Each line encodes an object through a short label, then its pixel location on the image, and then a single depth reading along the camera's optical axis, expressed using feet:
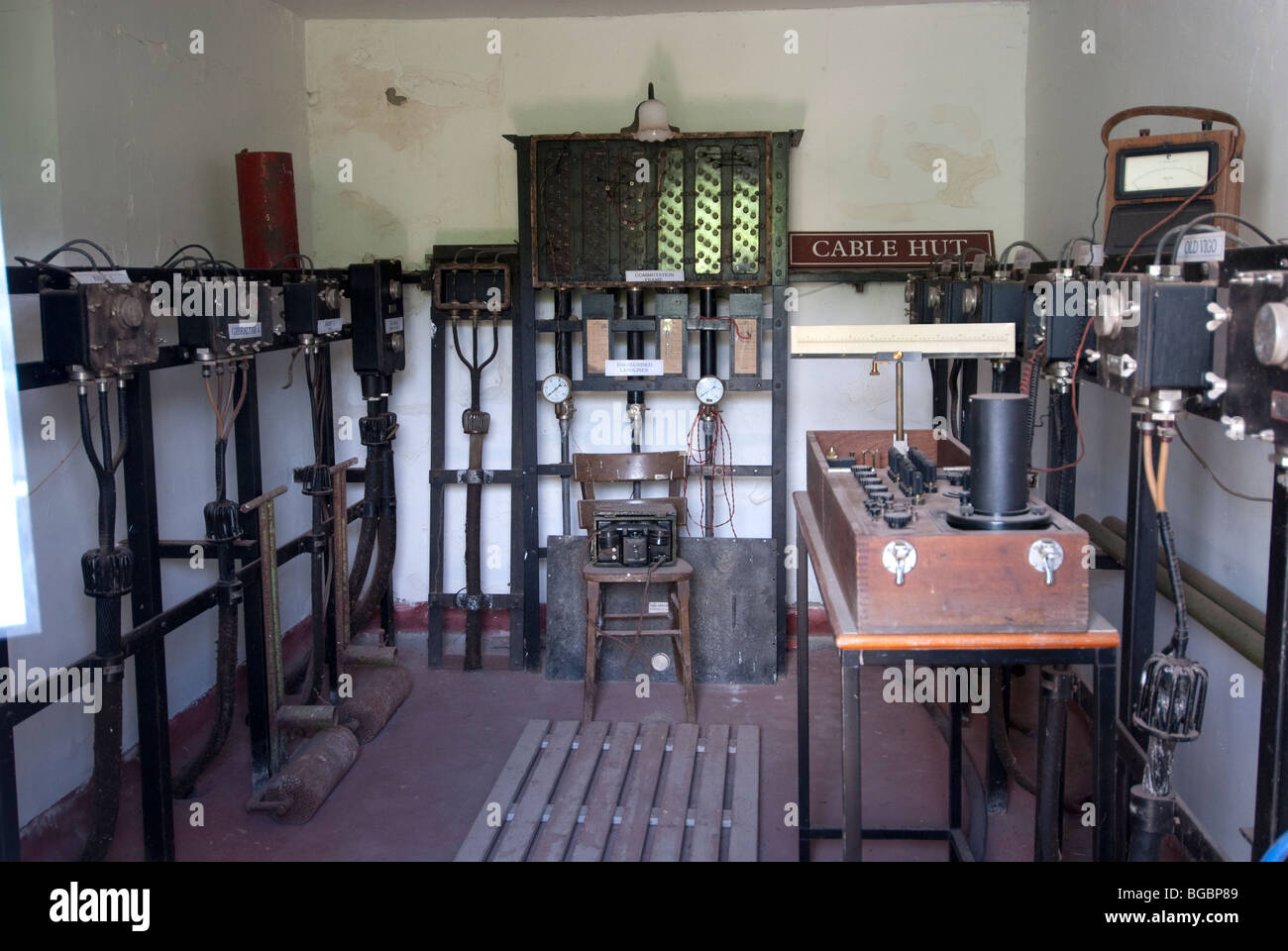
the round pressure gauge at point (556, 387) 14.57
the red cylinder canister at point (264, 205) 12.38
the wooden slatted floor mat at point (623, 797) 10.41
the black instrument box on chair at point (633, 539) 13.44
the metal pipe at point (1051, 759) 7.49
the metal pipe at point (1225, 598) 8.55
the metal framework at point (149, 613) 9.31
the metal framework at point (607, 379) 14.07
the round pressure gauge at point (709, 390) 14.38
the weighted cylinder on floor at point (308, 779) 10.93
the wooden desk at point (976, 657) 6.40
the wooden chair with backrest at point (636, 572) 13.26
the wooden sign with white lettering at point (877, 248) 14.96
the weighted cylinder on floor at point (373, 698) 12.87
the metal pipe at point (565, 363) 14.69
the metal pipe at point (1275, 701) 5.76
